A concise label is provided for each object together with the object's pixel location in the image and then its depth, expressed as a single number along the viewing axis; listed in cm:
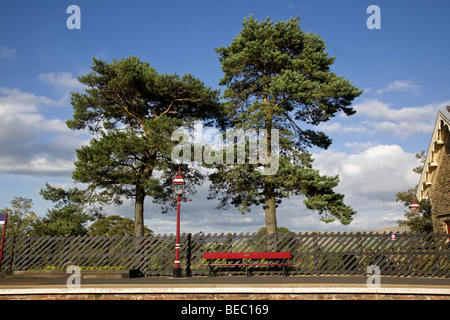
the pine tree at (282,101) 2038
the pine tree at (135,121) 2162
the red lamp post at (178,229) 1352
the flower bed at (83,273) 1412
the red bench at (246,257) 1409
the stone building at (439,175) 1702
